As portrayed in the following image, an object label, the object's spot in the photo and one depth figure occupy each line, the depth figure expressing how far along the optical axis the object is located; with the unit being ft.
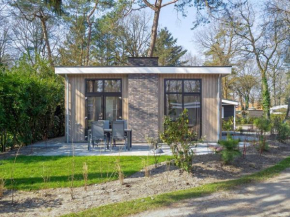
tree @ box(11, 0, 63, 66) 51.54
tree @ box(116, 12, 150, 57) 71.46
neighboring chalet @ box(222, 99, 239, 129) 64.64
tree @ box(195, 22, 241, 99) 77.27
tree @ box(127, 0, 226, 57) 40.47
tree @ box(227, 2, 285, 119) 61.61
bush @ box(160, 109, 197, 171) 15.94
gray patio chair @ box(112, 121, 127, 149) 26.48
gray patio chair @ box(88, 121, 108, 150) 26.73
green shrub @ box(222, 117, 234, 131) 43.88
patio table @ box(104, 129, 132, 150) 27.24
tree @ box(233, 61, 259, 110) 94.95
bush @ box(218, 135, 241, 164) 17.48
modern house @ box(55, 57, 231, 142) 31.65
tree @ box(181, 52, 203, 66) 92.78
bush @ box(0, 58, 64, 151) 25.79
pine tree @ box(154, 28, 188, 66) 80.59
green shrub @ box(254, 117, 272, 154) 28.60
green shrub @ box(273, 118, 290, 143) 29.84
